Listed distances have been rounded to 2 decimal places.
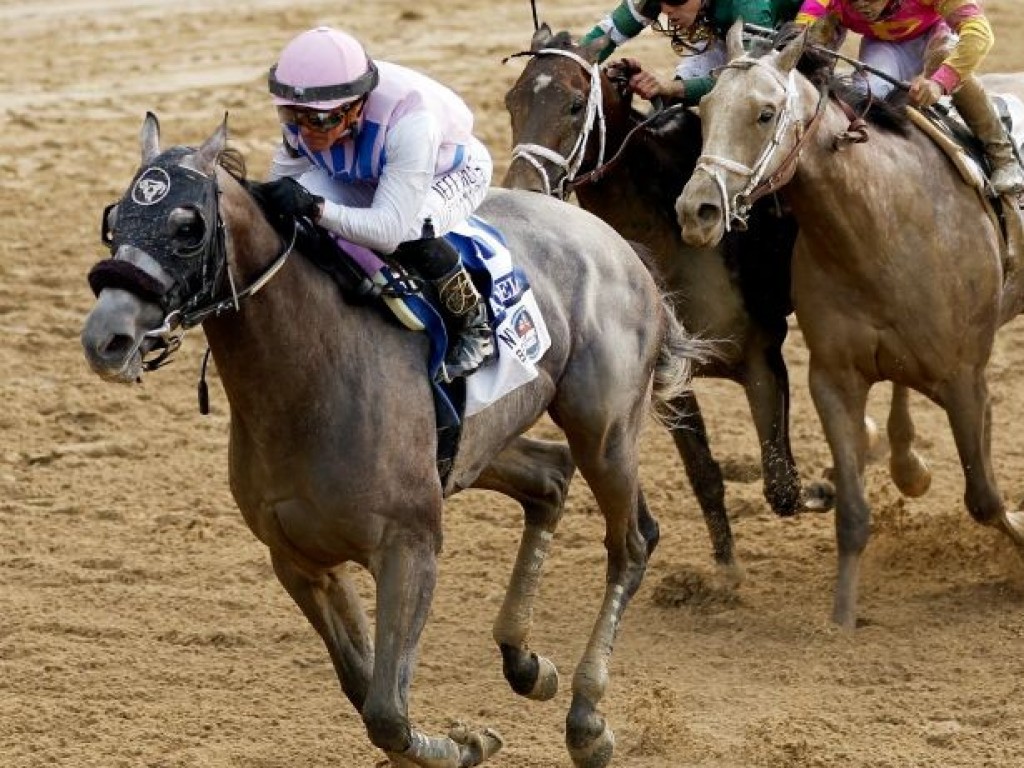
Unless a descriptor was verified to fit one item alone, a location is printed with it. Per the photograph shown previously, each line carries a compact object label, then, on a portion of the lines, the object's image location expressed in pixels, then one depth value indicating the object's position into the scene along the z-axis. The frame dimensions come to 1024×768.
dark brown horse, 16.09
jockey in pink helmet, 11.56
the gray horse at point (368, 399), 10.69
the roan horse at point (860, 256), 14.27
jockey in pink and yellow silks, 15.35
